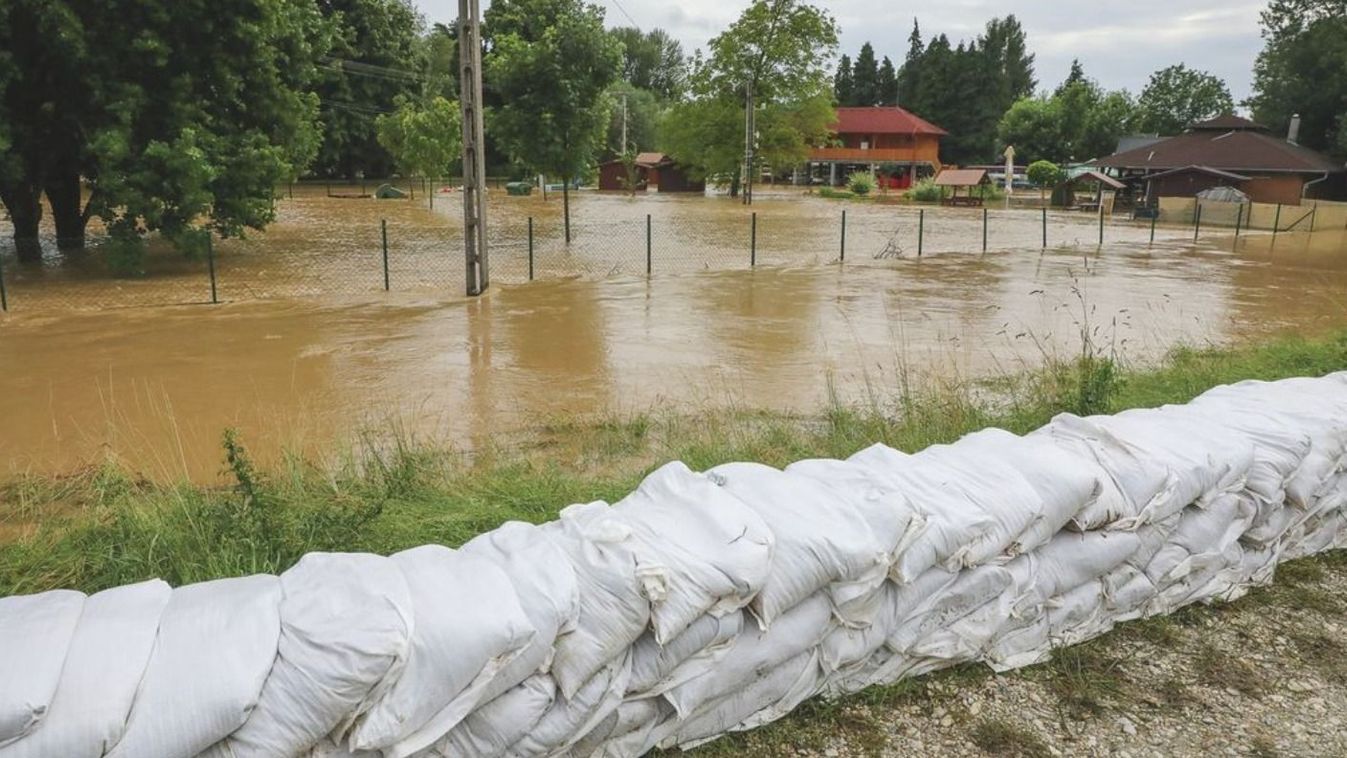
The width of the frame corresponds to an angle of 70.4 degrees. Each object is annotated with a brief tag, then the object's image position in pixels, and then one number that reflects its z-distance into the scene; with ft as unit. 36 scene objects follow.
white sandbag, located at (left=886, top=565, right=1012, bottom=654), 11.46
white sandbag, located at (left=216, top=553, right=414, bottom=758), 8.04
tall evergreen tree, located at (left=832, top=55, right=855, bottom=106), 280.51
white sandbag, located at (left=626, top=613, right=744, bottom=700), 9.79
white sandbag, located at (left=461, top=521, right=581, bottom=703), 8.98
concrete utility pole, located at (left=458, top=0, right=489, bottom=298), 45.96
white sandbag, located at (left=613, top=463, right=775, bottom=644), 9.57
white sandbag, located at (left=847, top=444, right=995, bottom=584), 11.16
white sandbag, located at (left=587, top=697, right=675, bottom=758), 9.83
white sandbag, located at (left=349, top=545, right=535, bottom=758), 8.35
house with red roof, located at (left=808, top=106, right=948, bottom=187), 208.03
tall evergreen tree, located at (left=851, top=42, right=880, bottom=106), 279.49
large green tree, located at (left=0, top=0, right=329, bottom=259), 49.80
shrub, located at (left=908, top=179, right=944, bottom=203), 153.99
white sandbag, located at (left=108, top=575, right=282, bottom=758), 7.56
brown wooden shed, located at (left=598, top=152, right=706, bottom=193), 195.62
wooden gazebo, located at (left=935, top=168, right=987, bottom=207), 141.90
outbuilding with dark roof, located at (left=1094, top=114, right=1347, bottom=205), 126.11
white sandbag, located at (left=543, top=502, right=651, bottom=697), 9.30
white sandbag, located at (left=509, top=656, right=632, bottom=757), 9.27
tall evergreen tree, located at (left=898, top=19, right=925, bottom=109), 250.57
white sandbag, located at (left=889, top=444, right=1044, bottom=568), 11.71
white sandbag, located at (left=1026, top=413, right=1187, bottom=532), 12.53
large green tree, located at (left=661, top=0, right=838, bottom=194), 170.81
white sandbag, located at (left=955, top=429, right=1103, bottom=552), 12.12
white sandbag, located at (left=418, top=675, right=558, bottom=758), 9.02
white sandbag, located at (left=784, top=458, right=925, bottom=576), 10.94
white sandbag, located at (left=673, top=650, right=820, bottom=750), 10.46
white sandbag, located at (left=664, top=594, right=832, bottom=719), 10.03
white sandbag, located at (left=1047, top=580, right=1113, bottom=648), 12.55
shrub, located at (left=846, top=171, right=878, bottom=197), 170.50
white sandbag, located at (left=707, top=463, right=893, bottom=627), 10.39
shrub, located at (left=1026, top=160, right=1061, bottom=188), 169.55
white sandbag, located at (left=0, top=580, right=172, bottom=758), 7.30
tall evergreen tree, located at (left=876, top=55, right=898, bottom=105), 279.49
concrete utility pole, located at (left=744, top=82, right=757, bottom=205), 151.43
